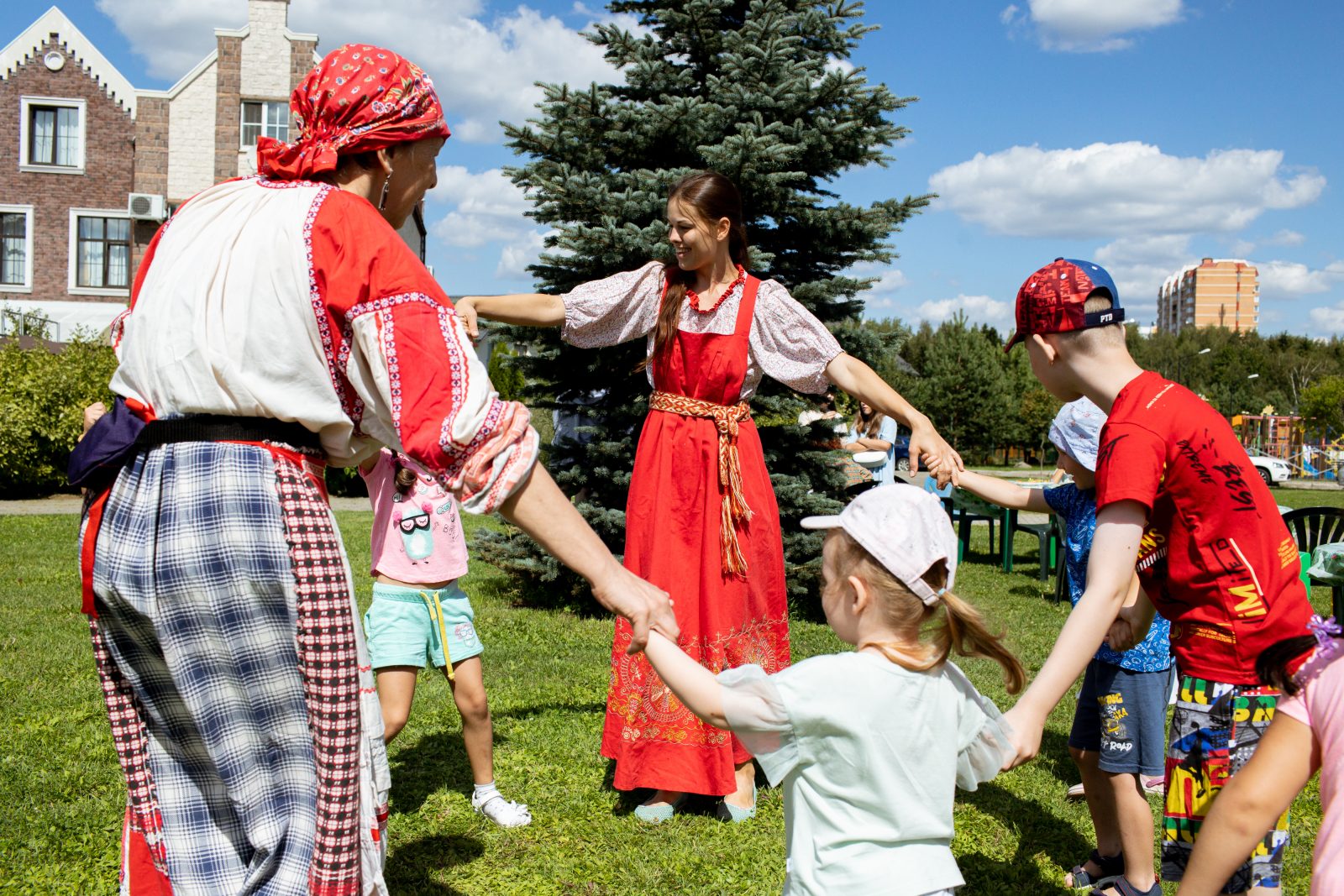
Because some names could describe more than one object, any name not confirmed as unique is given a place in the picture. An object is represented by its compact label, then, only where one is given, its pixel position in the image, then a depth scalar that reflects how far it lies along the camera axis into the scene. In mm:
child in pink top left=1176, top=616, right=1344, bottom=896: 1940
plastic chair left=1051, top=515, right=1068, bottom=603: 9758
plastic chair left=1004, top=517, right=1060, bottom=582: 10906
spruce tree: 8180
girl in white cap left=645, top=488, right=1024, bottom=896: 2162
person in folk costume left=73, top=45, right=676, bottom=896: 1893
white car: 28562
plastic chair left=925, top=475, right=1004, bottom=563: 12266
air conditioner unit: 27841
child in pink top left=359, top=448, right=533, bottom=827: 4137
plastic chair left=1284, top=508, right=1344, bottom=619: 6855
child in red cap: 2514
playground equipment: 36031
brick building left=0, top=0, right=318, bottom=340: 29297
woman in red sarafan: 4242
